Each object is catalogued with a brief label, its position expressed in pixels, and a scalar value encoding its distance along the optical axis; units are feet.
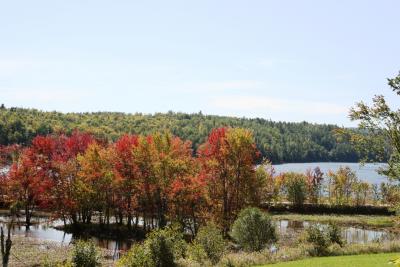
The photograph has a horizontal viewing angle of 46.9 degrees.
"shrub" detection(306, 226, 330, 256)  124.67
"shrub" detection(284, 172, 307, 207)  304.91
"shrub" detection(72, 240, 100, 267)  105.60
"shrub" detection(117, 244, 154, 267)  102.94
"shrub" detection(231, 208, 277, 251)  138.00
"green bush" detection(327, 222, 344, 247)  134.41
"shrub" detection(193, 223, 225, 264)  118.00
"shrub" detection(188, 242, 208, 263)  114.93
